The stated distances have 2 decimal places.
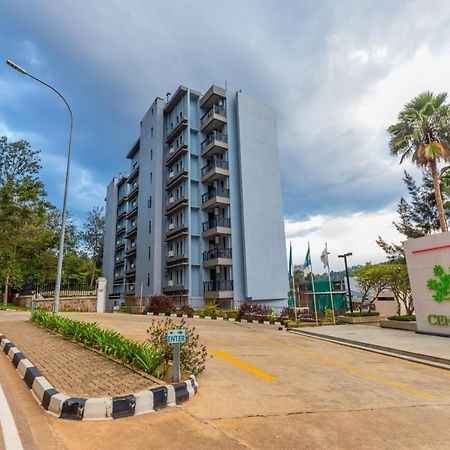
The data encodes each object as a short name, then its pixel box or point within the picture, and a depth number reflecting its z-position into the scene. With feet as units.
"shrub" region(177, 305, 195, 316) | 76.93
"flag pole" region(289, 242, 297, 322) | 76.98
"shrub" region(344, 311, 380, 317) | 67.36
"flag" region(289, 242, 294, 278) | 76.90
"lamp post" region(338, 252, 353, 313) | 75.20
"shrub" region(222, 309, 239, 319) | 74.28
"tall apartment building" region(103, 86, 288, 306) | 94.33
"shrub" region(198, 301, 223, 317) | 76.54
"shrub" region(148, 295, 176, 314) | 82.07
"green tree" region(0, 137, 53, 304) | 92.02
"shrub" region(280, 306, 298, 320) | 70.08
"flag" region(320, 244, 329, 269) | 67.87
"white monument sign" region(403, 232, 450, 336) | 43.91
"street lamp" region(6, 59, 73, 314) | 44.55
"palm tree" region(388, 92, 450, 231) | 57.62
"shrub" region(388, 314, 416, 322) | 54.12
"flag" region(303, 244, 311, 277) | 68.69
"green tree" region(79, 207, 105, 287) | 181.37
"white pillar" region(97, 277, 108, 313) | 85.71
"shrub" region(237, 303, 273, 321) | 71.04
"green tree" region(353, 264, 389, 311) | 71.67
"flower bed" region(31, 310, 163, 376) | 19.47
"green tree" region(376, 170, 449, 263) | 101.24
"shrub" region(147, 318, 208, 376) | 20.59
